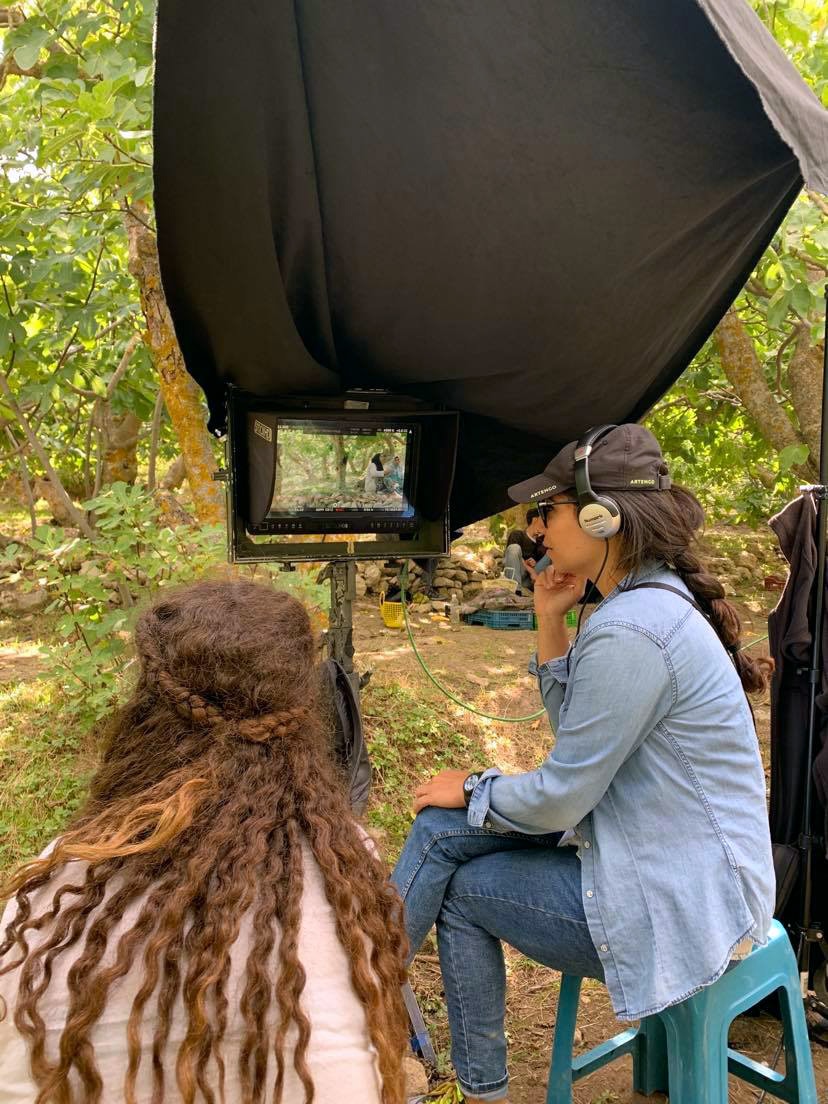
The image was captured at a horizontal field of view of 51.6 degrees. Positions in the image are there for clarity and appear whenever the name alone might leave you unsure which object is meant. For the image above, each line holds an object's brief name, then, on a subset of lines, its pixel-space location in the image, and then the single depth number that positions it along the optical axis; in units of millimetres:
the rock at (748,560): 9977
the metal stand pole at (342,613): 2168
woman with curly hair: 906
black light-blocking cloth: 1379
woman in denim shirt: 1607
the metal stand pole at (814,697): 2402
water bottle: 7648
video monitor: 2057
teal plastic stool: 1689
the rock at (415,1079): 2090
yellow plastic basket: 5961
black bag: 1955
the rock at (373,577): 8375
